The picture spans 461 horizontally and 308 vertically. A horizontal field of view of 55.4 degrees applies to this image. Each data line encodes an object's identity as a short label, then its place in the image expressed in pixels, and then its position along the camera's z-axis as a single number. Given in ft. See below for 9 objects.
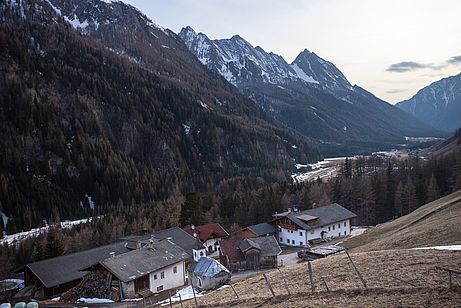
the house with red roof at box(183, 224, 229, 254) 277.44
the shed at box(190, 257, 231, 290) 181.98
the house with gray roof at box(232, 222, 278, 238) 289.33
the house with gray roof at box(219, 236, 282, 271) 224.94
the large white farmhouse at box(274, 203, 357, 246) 283.59
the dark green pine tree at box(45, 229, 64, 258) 237.86
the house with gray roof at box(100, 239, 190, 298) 178.40
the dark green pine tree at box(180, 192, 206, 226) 318.86
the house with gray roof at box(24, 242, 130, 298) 197.57
